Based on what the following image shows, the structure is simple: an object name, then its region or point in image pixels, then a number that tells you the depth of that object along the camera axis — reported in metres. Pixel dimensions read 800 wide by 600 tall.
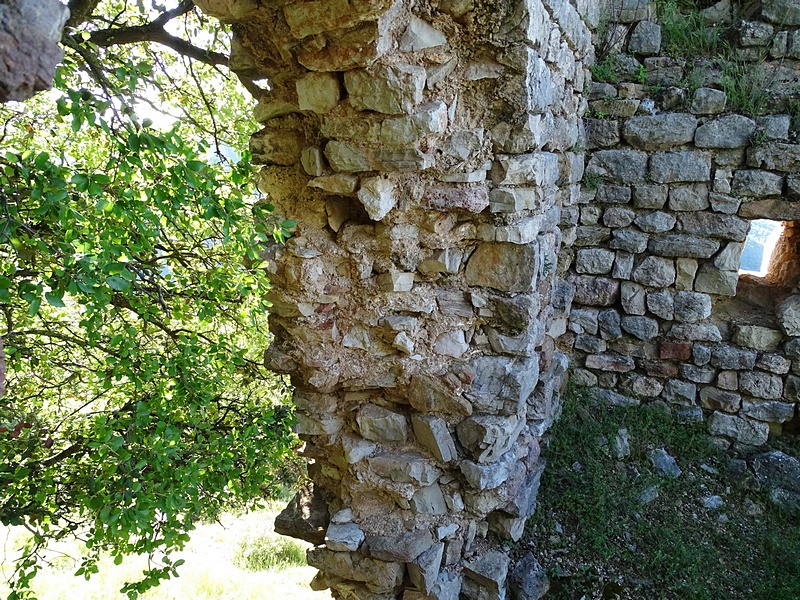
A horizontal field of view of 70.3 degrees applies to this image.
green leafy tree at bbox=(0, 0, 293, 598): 1.71
